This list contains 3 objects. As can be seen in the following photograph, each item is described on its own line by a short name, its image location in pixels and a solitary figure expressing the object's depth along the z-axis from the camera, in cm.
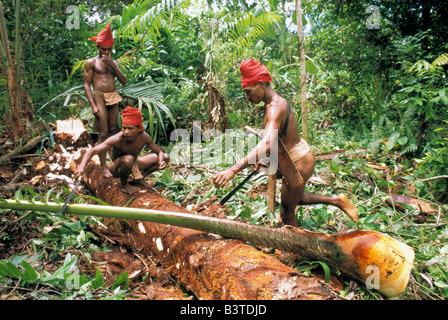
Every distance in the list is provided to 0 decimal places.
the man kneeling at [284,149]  219
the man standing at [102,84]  400
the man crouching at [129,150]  299
